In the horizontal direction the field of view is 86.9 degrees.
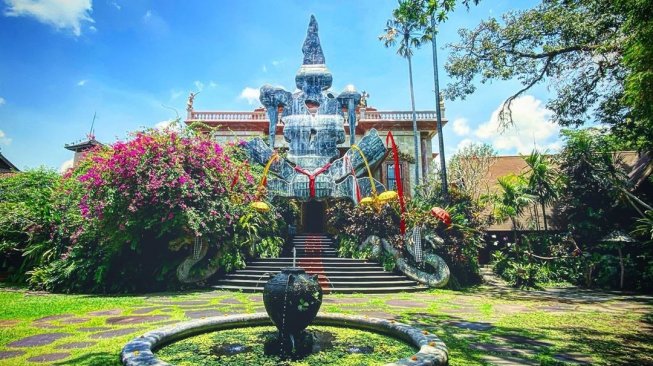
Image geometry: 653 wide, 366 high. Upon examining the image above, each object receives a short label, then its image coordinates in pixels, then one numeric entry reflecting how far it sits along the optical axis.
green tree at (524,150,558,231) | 13.77
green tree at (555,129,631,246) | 12.77
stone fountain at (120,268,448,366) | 3.79
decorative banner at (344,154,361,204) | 12.58
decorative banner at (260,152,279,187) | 12.08
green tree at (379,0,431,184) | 22.14
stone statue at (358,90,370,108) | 23.61
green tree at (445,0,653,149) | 9.44
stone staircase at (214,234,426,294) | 9.29
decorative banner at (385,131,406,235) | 10.87
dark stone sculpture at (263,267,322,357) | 4.06
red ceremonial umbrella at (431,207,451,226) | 10.95
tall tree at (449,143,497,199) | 19.80
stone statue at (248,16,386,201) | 12.73
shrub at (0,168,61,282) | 10.08
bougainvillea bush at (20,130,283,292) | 8.66
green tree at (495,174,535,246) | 13.77
